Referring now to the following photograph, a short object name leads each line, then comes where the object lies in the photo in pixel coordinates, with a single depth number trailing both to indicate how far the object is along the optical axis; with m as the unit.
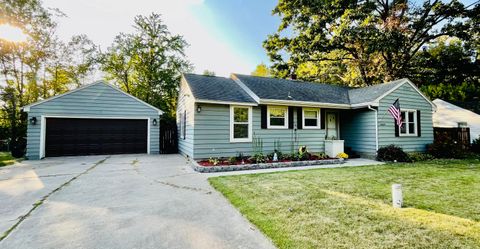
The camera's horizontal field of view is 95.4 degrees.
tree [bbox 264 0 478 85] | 14.60
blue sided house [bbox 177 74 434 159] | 8.86
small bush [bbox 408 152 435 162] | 9.55
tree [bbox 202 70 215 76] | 29.70
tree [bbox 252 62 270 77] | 29.85
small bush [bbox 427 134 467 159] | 10.30
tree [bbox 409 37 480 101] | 17.86
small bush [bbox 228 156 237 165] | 8.03
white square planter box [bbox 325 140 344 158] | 10.01
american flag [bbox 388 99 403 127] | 9.40
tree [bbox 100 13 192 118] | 19.34
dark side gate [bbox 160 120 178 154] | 12.63
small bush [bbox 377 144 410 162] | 9.41
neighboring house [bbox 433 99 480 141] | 13.57
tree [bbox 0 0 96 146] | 14.14
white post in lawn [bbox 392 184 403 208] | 3.61
